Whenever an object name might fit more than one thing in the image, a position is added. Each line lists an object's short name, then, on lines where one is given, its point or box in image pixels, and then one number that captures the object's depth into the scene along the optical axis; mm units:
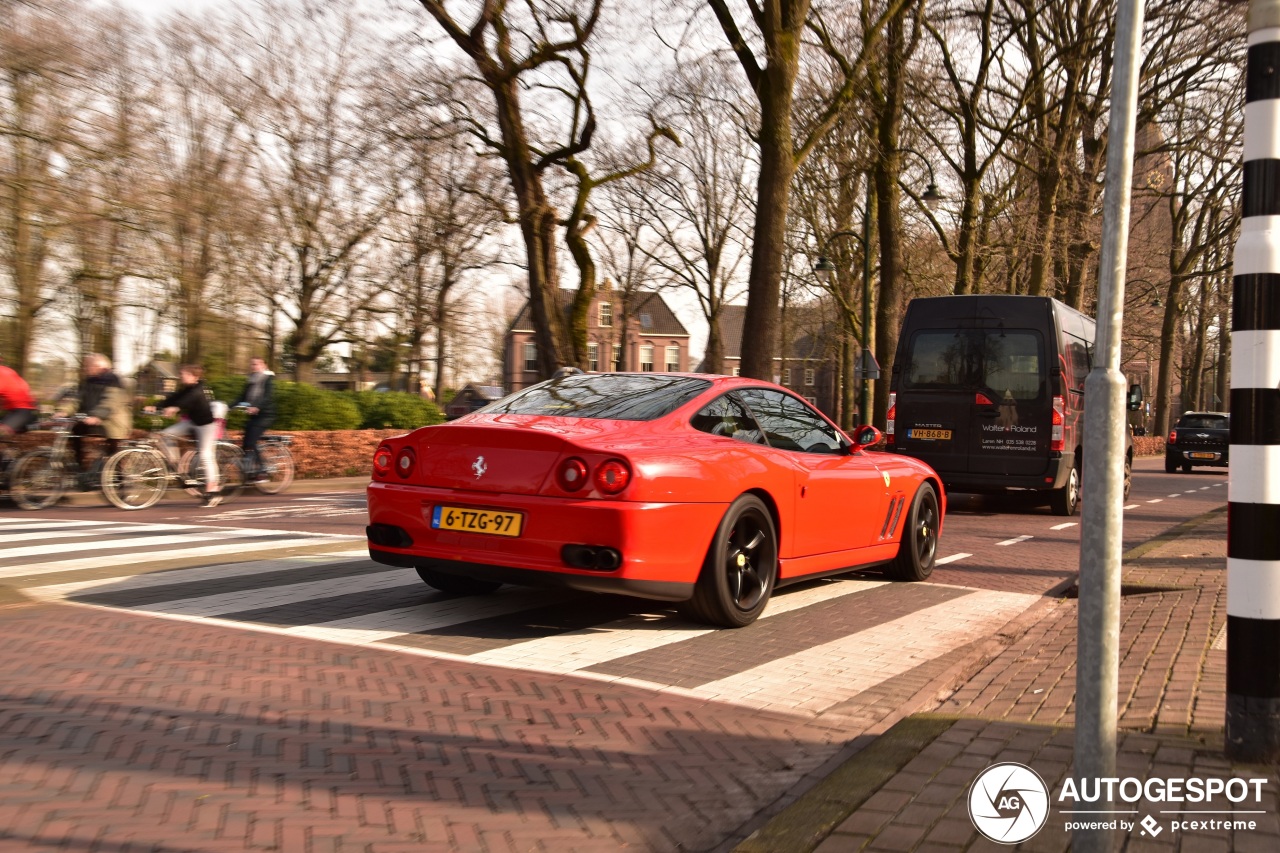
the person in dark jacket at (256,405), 16156
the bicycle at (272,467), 16484
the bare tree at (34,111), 17766
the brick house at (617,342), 80438
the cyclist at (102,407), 14352
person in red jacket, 14180
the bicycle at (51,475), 13867
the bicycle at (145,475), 14227
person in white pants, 14742
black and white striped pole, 3818
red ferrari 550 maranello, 5805
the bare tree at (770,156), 16516
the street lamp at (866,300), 29286
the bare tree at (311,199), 31484
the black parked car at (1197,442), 32500
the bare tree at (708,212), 42188
